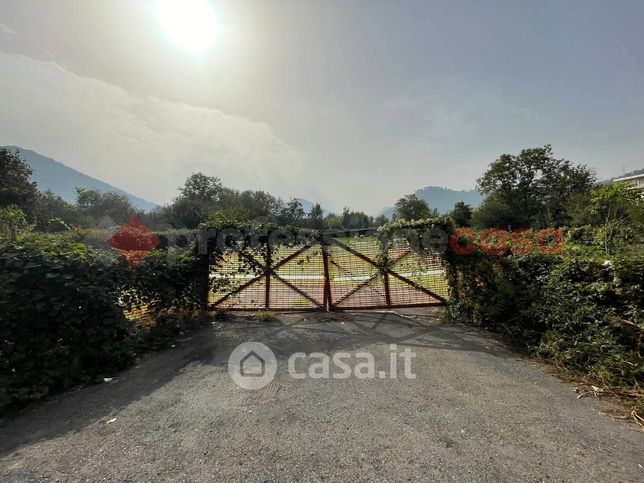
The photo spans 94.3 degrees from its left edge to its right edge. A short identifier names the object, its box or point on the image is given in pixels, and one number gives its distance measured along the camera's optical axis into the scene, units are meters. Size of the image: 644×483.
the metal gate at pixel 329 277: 6.54
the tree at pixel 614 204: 4.34
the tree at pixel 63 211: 44.04
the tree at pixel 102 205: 61.75
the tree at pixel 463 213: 41.94
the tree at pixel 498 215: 35.31
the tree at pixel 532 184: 33.06
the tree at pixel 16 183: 20.02
